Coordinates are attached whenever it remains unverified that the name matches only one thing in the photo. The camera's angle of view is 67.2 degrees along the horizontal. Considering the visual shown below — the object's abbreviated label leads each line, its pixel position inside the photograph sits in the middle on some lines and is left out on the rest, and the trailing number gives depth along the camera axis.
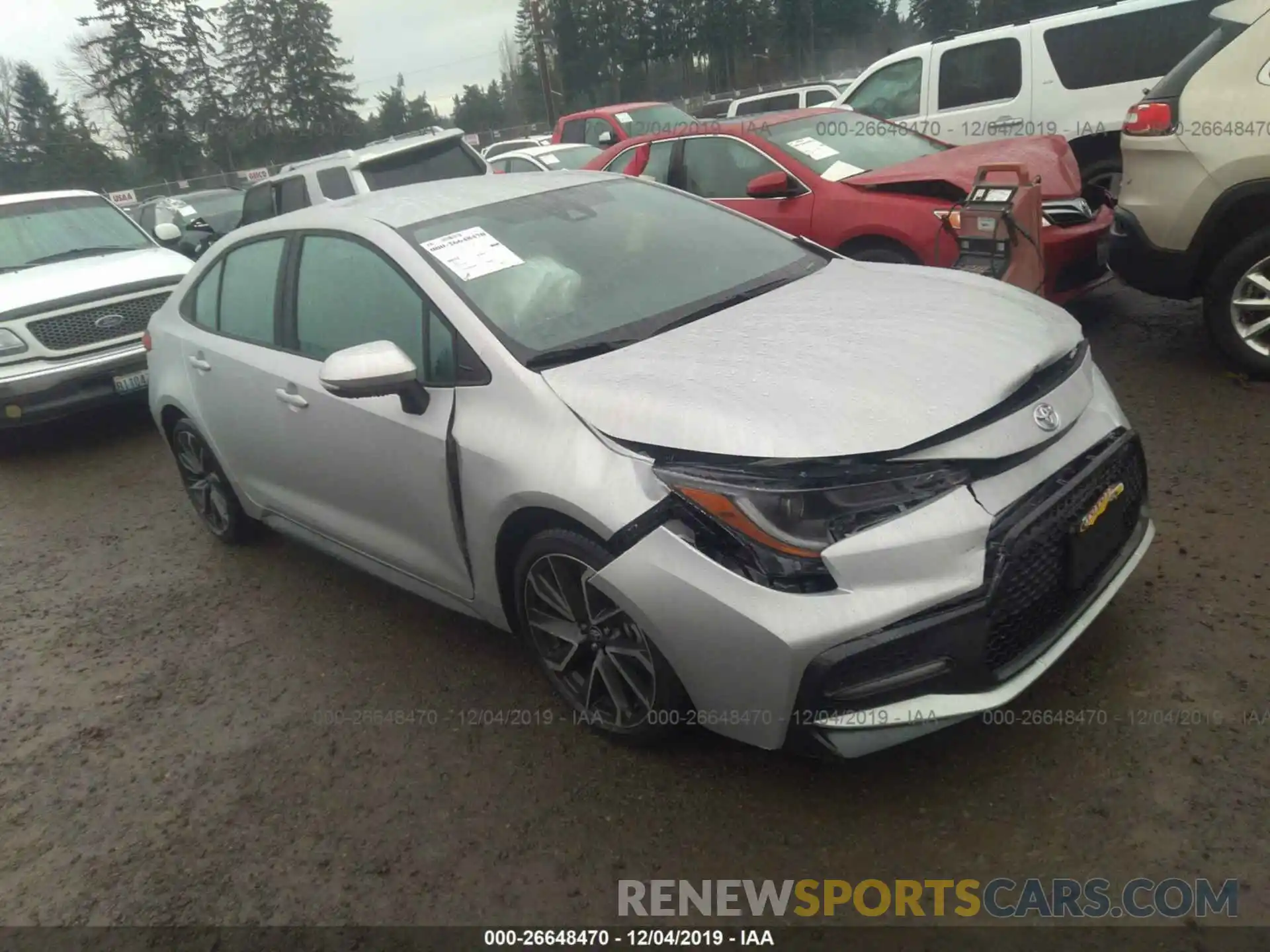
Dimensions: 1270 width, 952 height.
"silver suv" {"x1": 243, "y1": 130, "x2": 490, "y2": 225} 9.11
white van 7.82
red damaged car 5.47
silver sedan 2.31
